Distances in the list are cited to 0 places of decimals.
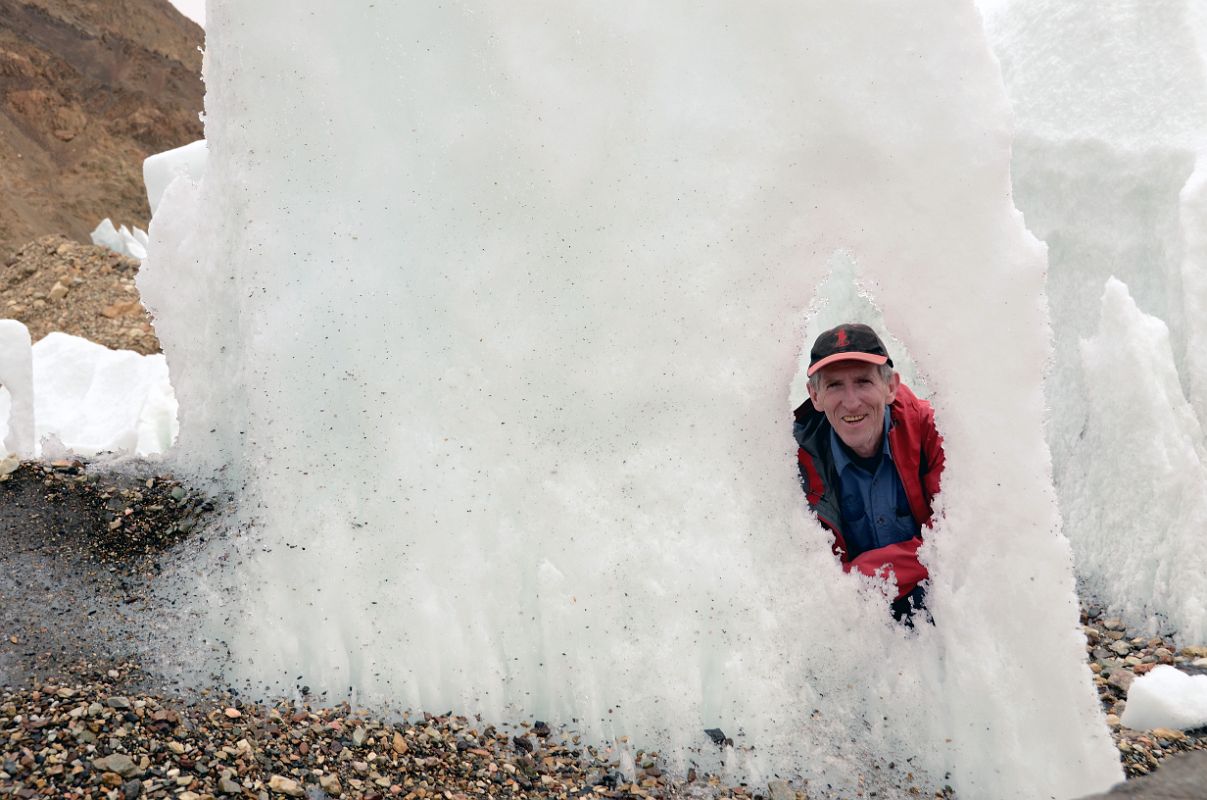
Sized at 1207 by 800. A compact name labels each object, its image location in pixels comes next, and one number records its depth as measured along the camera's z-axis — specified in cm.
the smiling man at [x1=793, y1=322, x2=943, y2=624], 409
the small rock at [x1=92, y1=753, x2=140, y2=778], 274
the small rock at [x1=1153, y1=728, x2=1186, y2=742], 408
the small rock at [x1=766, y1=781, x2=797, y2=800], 326
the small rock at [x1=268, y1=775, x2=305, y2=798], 283
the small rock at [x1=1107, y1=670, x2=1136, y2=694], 474
